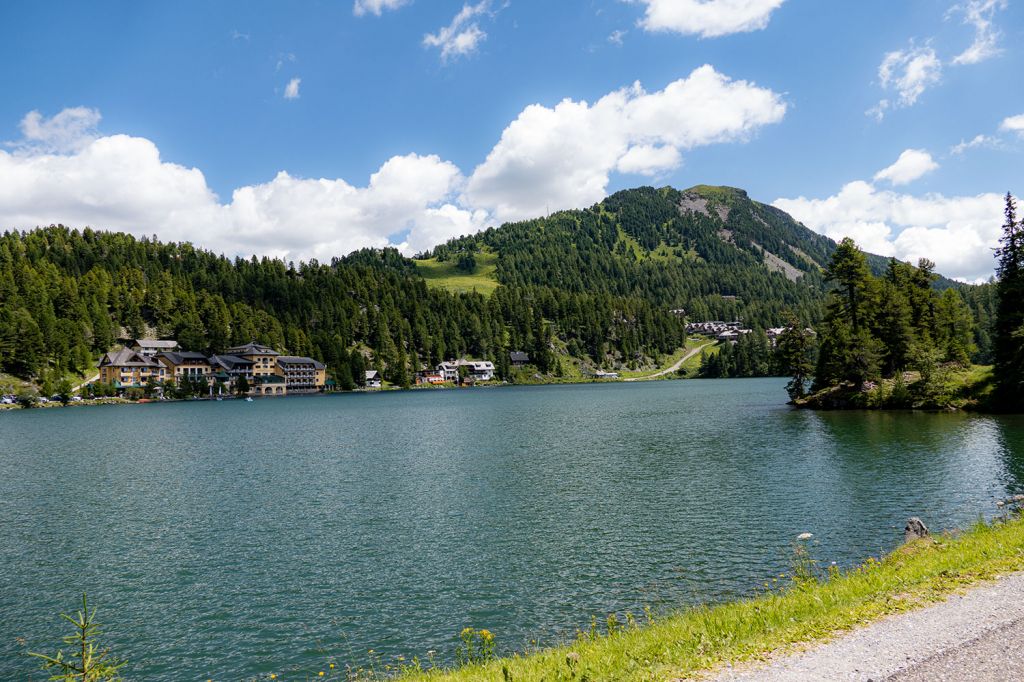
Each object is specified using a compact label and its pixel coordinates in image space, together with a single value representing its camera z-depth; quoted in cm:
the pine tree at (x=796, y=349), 9719
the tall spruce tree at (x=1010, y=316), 6772
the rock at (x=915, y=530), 2317
